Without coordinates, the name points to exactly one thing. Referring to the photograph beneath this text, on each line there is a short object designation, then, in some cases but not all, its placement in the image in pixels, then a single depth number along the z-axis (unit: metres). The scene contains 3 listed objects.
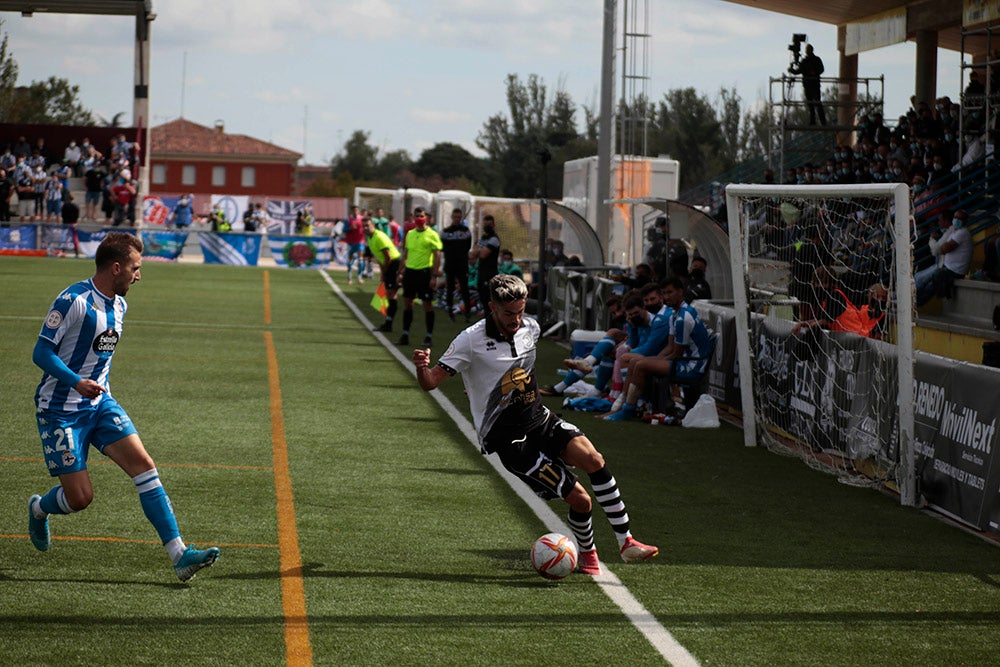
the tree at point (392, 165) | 122.31
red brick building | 108.12
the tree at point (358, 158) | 125.56
